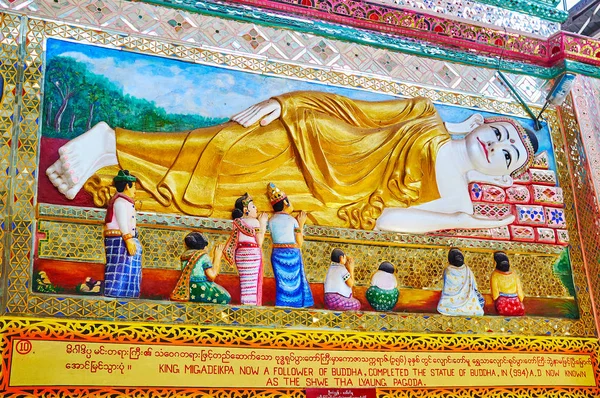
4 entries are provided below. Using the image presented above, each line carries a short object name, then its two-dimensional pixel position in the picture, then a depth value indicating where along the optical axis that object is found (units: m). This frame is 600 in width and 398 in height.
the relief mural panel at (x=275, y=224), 4.10
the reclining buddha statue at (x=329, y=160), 4.49
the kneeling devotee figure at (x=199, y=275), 4.30
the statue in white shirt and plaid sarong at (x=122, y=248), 4.15
